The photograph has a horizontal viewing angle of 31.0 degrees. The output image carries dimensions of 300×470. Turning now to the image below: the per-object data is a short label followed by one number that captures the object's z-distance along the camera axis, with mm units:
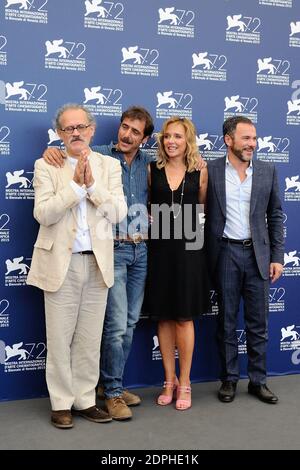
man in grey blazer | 3219
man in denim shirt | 3023
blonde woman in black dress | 3066
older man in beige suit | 2723
